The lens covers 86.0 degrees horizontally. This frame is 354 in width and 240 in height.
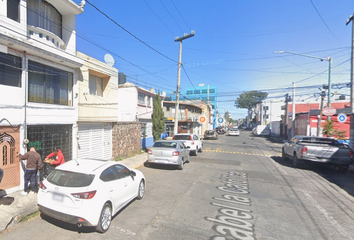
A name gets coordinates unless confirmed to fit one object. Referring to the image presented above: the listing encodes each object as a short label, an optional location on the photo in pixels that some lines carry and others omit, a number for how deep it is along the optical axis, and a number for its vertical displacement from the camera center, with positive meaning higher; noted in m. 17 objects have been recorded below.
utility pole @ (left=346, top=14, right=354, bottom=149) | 12.03 +1.37
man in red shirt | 6.43 -1.69
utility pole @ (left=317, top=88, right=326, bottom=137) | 16.31 +0.99
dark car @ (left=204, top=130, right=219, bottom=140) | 30.81 -3.11
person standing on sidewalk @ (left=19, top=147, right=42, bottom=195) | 5.68 -1.70
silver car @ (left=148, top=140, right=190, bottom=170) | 9.52 -1.99
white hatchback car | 3.78 -1.76
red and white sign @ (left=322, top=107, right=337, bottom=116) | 15.28 +0.69
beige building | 9.23 +0.26
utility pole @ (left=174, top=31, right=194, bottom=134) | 15.74 +4.33
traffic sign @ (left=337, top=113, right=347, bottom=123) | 14.49 +0.15
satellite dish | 12.05 +3.37
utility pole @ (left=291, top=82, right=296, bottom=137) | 29.12 -1.10
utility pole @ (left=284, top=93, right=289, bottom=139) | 35.62 +0.02
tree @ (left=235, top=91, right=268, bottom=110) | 79.12 +7.20
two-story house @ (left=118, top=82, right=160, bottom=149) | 16.08 +0.53
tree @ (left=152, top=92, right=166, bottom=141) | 16.80 -0.64
